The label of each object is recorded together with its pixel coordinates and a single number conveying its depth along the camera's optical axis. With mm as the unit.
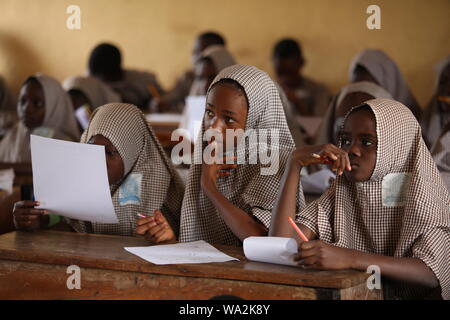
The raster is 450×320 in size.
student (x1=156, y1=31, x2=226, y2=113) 6258
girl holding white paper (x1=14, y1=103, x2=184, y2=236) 2633
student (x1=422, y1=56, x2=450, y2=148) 4293
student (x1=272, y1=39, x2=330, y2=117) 5992
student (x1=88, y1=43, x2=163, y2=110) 6496
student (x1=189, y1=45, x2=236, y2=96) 5320
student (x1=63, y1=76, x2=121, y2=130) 4961
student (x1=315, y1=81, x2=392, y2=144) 3537
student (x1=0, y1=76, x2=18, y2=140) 6825
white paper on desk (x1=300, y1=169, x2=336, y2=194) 2994
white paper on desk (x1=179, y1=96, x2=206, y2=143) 4398
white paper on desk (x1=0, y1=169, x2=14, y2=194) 3087
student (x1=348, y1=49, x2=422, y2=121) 4605
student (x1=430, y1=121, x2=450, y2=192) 3096
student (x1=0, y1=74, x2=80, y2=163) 4344
